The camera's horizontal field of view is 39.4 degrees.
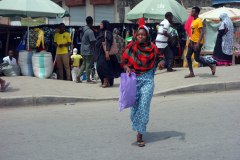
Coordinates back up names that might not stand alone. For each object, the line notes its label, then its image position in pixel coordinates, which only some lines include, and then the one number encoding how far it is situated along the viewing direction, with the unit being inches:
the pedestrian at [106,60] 336.5
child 440.8
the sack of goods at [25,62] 409.1
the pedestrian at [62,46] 417.9
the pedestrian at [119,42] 460.8
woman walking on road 177.5
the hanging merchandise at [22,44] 423.8
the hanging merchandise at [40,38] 420.8
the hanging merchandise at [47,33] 430.3
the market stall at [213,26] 539.8
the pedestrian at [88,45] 368.8
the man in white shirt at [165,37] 390.9
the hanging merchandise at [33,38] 423.8
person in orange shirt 347.9
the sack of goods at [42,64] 403.5
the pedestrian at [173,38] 457.1
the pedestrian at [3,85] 304.1
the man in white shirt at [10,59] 412.4
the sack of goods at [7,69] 390.9
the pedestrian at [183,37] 524.9
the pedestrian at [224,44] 456.4
